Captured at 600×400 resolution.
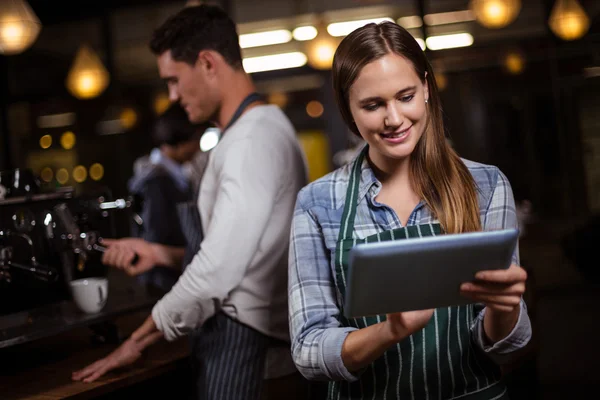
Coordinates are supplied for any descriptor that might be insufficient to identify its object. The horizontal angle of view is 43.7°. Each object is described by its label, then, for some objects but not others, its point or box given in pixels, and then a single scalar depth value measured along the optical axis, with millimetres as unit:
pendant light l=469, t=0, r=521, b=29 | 5426
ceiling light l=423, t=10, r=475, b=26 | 6020
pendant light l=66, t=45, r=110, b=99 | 5824
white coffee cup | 2121
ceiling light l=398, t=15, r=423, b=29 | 6117
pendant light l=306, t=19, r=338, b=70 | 5855
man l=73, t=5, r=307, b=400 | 1938
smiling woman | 1451
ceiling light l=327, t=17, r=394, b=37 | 6309
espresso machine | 2049
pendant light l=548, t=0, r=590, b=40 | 5488
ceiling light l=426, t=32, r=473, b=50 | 6043
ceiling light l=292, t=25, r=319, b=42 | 6598
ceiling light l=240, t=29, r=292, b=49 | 6723
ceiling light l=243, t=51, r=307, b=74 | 6656
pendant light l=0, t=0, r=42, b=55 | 4172
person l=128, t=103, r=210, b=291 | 3789
